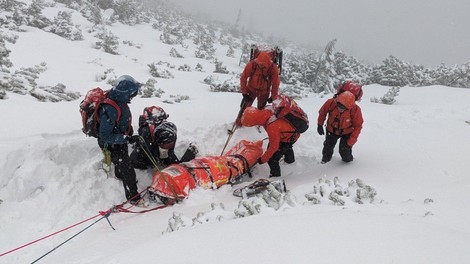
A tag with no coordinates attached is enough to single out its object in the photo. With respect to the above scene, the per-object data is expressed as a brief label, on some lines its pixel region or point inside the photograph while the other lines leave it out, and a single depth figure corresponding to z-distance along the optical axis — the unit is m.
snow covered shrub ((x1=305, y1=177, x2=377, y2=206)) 4.36
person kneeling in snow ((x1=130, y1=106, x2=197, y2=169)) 6.34
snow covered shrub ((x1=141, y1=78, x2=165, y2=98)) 9.45
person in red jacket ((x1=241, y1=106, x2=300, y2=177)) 6.31
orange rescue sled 5.62
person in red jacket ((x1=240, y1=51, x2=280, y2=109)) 7.43
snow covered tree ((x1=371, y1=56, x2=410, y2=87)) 14.34
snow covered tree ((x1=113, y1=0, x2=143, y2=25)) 20.50
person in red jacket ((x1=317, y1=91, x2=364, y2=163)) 5.98
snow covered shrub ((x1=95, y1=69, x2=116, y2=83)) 10.23
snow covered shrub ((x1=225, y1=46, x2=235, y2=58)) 20.94
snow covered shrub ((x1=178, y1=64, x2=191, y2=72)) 14.55
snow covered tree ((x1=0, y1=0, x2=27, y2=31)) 13.43
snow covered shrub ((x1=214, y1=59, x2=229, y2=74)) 15.54
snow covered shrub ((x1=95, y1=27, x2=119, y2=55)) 14.30
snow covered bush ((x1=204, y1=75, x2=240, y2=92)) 11.70
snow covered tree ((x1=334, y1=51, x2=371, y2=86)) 15.19
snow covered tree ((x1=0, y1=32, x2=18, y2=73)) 9.13
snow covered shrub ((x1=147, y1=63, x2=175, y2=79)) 12.32
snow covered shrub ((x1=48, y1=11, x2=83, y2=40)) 14.70
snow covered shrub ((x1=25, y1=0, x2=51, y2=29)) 14.55
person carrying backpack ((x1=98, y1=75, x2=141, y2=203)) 5.14
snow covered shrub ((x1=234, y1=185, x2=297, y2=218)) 3.95
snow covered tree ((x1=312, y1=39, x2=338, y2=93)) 13.80
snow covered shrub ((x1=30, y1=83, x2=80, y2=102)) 8.01
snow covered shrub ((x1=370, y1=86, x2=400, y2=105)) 10.73
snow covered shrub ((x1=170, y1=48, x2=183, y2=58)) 16.67
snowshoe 5.65
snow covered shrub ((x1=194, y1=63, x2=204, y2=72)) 15.06
